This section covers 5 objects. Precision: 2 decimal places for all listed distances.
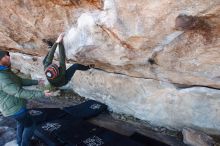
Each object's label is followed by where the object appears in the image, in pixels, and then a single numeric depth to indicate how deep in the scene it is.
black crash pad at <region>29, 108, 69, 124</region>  5.16
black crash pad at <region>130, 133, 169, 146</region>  4.52
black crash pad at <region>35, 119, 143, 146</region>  4.44
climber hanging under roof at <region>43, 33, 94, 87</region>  4.17
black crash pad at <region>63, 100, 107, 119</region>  5.31
